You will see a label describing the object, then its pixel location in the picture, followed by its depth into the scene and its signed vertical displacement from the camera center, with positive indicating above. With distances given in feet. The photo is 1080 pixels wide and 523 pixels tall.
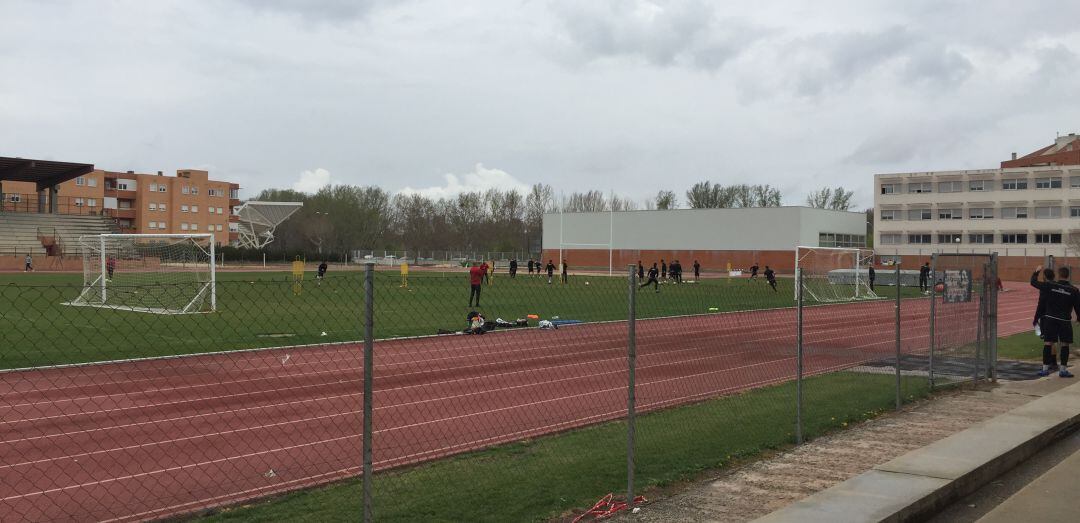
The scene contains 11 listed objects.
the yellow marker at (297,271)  112.41 -2.13
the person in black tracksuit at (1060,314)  44.19 -2.57
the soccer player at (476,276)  95.20 -2.02
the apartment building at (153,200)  320.70 +23.20
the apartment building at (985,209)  248.93 +18.96
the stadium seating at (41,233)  213.46 +5.66
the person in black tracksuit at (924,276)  140.52 -1.79
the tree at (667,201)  427.74 +32.92
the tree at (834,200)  391.86 +31.88
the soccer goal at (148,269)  91.04 -2.23
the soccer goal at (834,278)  127.98 -2.53
